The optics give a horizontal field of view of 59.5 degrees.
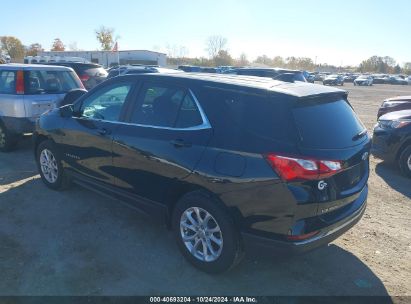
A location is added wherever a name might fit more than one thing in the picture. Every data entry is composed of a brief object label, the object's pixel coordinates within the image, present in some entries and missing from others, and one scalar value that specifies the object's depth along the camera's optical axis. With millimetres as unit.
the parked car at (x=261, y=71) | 12398
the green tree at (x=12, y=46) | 81875
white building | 59000
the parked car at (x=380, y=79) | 64312
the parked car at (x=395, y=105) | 8781
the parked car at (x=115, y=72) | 18430
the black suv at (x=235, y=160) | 2797
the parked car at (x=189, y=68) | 20662
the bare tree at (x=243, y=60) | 104650
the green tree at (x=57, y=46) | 90250
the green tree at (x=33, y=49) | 82606
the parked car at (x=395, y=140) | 6254
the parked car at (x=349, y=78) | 62150
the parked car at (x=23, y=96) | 6594
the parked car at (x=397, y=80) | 61594
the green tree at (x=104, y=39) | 79719
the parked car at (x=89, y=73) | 14625
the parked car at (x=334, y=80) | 49691
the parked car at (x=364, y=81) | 52406
